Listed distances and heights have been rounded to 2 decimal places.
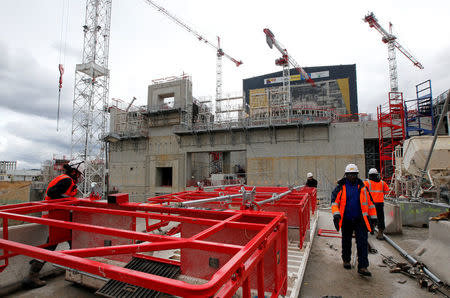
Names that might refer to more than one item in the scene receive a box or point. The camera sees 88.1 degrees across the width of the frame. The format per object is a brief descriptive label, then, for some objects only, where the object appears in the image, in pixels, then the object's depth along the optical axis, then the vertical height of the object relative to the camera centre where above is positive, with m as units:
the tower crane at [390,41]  49.28 +25.97
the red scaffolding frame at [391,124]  19.23 +3.23
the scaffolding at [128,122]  29.41 +5.87
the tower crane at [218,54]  53.78 +28.50
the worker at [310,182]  10.91 -0.91
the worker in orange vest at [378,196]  6.59 -0.98
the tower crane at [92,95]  31.73 +9.71
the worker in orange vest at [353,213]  4.34 -0.98
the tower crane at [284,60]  40.97 +20.25
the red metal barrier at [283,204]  5.28 -0.98
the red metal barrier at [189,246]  1.40 -0.70
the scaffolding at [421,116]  19.47 +3.94
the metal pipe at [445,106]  4.55 +1.11
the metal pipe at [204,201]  3.51 -0.59
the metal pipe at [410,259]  4.00 -2.07
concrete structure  21.53 +1.94
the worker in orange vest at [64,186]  4.78 -0.43
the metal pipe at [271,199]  3.78 -0.64
